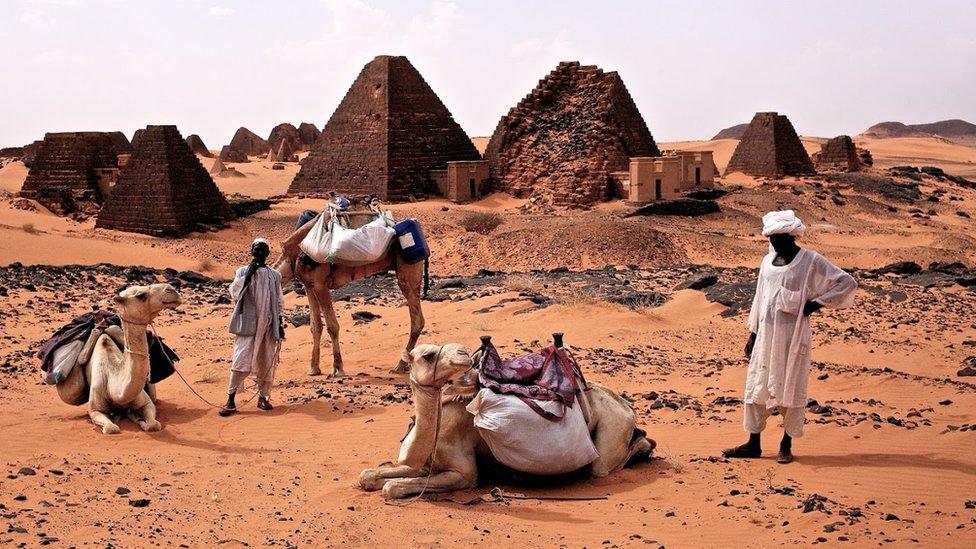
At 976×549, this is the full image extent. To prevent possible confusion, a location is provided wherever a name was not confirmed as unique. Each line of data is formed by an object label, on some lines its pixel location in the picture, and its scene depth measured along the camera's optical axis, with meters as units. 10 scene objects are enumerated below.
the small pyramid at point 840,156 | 49.69
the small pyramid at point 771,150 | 47.12
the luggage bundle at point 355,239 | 10.90
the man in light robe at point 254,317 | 9.78
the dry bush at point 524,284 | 16.95
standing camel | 11.36
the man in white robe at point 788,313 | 7.58
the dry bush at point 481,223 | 29.39
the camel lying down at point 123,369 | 8.68
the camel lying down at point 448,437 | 6.69
